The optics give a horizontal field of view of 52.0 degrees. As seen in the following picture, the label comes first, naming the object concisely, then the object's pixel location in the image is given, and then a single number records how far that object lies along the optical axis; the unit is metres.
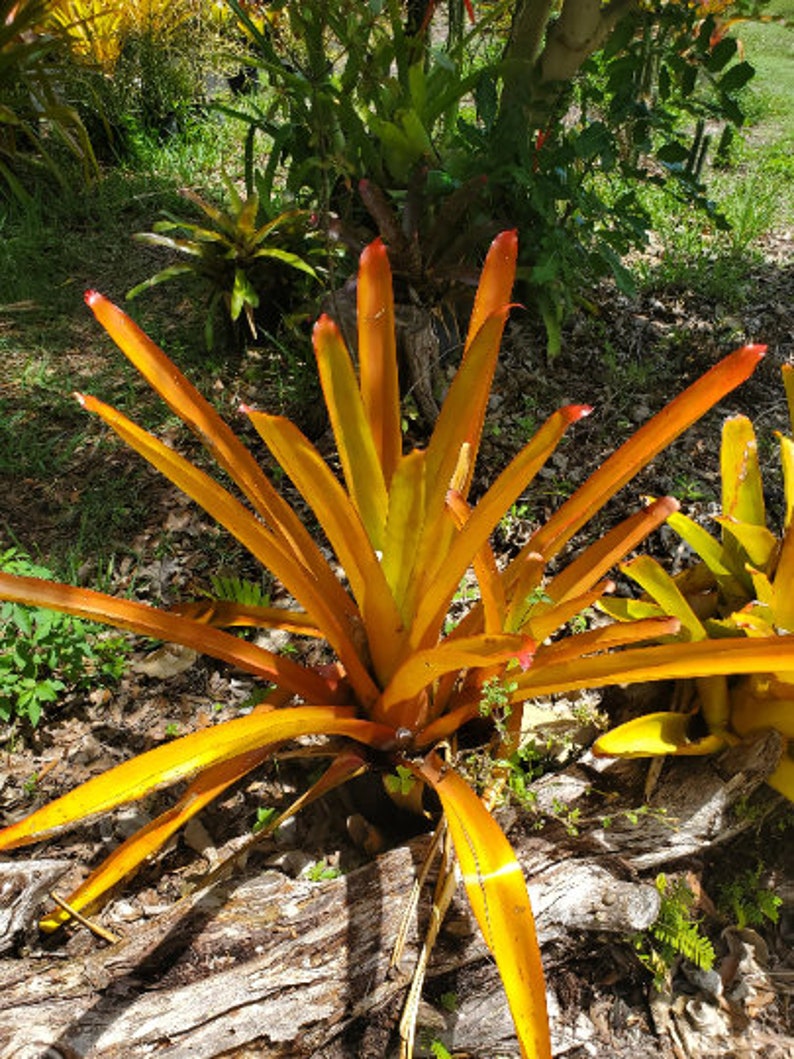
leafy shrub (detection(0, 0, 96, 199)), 3.62
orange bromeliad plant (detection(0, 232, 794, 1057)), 1.09
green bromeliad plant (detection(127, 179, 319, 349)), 2.69
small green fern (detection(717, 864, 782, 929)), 1.42
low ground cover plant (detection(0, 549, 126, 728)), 1.68
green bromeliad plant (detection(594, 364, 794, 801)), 1.40
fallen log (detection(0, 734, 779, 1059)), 1.16
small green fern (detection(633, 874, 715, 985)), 1.31
